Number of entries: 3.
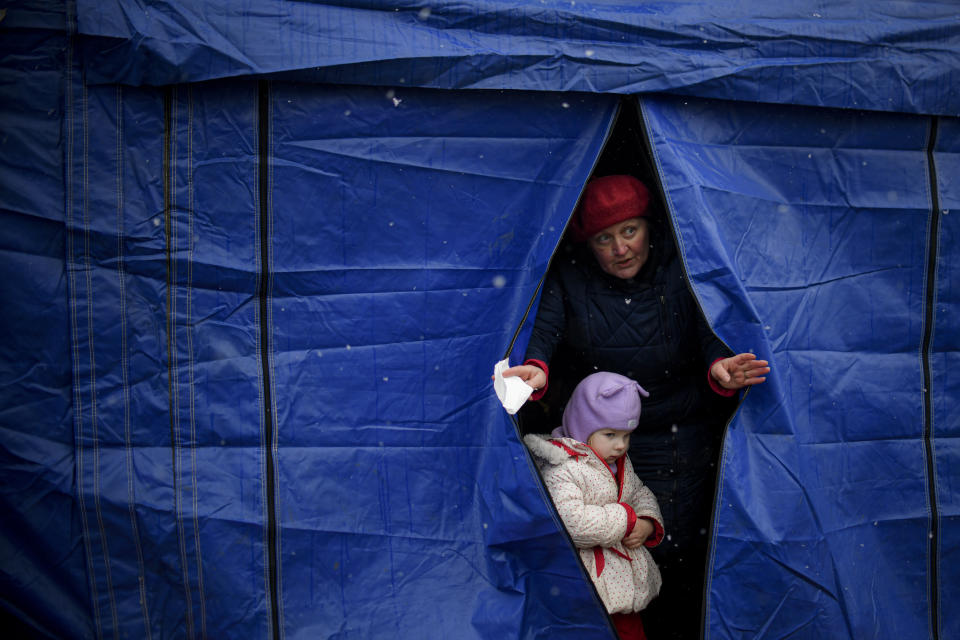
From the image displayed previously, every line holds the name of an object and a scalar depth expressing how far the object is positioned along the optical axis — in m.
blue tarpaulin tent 2.04
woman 2.33
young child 2.12
